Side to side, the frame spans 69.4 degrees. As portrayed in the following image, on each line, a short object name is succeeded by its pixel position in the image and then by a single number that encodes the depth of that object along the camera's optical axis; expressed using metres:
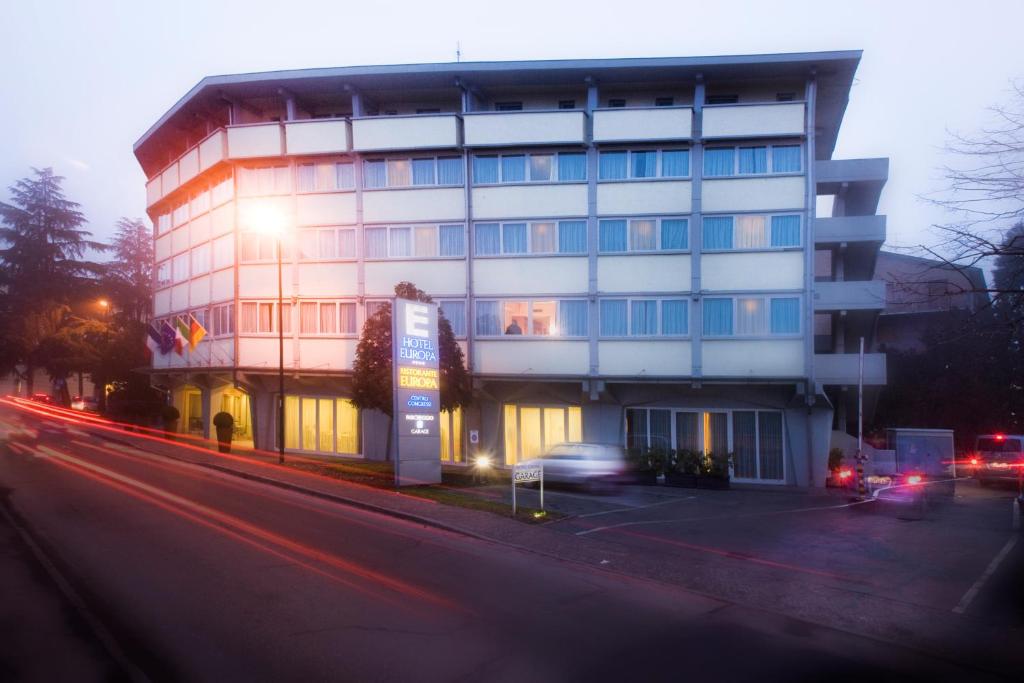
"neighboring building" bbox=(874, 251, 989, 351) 41.75
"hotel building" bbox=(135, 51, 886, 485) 25.62
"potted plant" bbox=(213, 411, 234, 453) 28.58
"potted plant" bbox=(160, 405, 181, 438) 35.41
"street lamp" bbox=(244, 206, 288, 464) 29.45
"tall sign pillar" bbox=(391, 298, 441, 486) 20.16
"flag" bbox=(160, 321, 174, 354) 35.03
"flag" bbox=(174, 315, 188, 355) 33.91
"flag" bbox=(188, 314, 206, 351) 32.73
